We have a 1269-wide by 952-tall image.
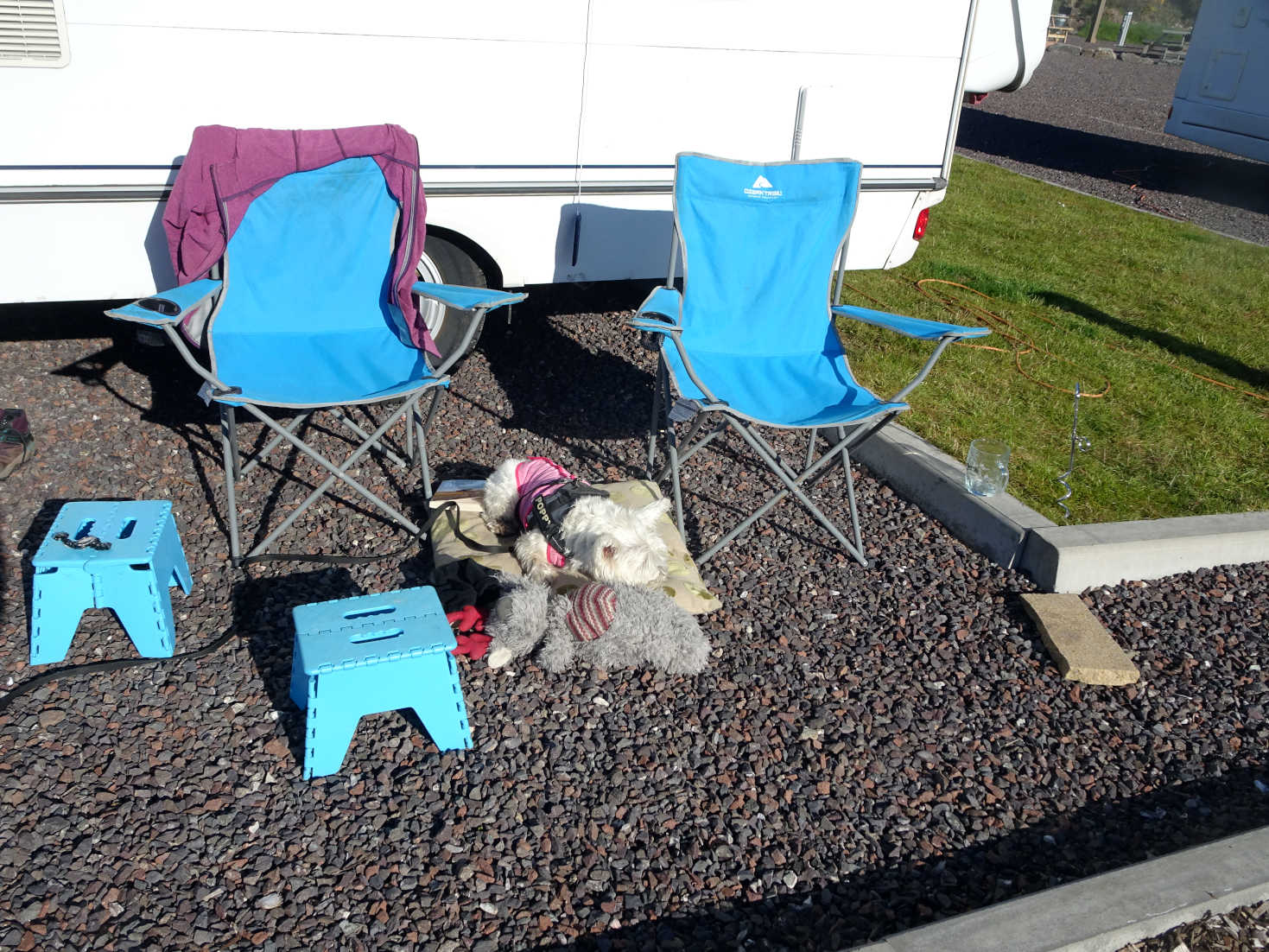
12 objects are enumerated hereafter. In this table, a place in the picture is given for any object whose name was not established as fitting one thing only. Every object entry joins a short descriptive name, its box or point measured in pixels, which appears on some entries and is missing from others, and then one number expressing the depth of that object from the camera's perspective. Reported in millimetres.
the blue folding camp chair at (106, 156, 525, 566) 3010
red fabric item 2557
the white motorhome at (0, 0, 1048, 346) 3133
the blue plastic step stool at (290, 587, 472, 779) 2131
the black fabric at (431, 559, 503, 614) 2648
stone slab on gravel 2676
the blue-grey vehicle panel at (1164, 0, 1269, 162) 8883
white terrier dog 2600
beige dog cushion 2773
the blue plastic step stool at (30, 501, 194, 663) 2424
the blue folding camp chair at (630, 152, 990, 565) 3340
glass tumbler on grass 3344
